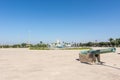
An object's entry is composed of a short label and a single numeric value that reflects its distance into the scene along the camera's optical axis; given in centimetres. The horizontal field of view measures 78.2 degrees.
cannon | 627
